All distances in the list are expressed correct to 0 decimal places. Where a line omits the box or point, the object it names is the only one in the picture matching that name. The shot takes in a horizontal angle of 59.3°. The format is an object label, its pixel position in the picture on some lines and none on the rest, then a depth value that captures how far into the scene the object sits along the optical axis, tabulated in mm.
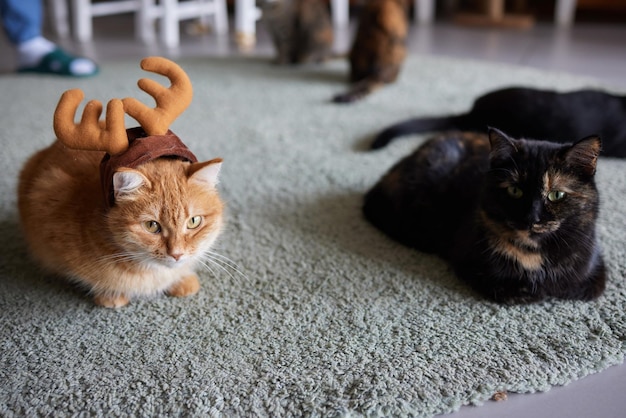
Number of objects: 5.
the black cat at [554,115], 1649
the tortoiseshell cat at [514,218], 1029
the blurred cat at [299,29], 2770
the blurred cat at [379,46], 2428
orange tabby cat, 960
